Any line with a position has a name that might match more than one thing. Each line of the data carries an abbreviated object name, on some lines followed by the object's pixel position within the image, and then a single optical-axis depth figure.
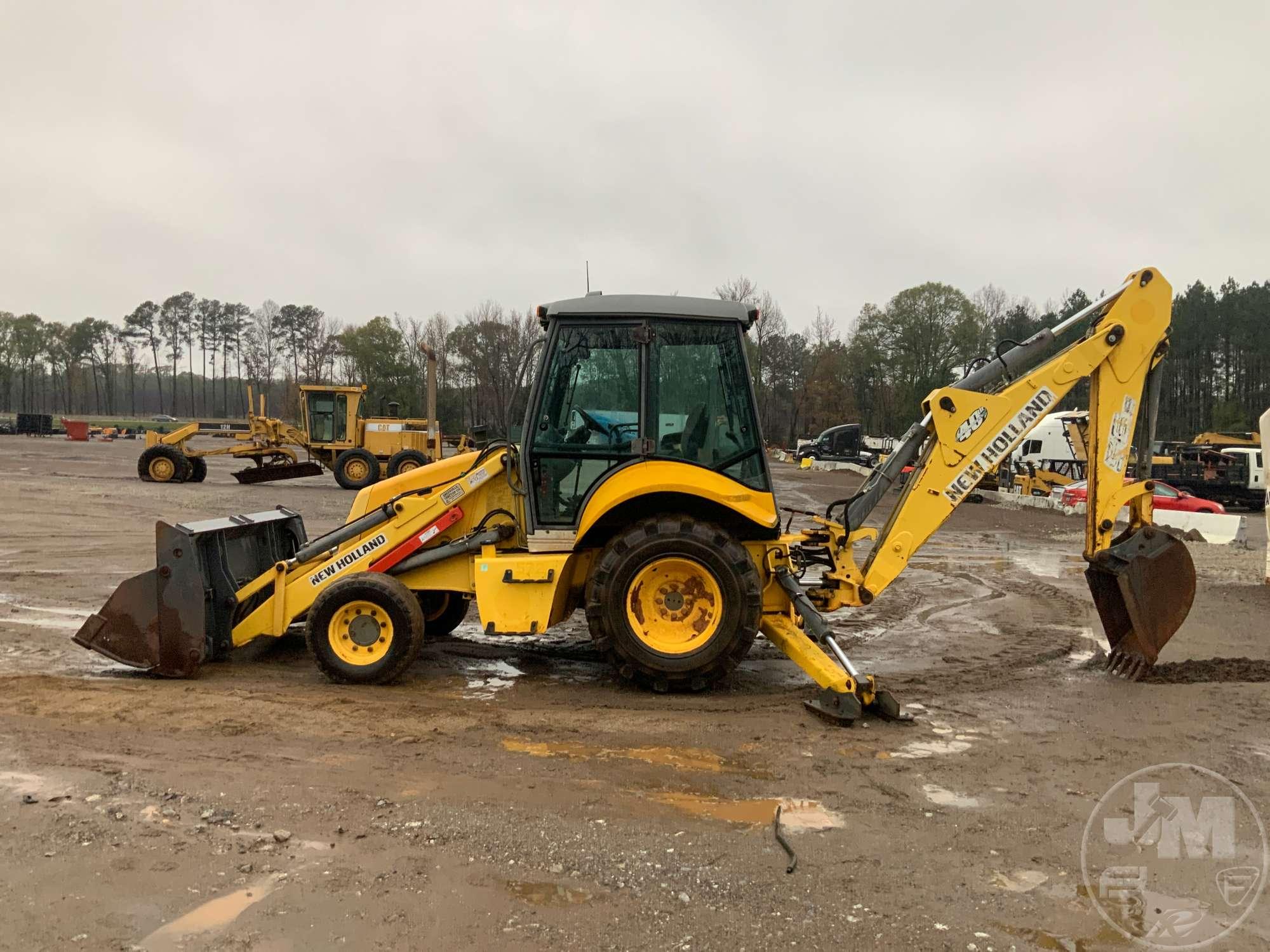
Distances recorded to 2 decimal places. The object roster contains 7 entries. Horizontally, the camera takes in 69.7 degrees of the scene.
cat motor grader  24.62
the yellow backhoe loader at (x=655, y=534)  5.82
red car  20.19
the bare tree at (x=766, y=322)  62.84
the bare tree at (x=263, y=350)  87.00
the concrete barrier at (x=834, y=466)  42.09
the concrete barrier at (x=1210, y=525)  17.17
